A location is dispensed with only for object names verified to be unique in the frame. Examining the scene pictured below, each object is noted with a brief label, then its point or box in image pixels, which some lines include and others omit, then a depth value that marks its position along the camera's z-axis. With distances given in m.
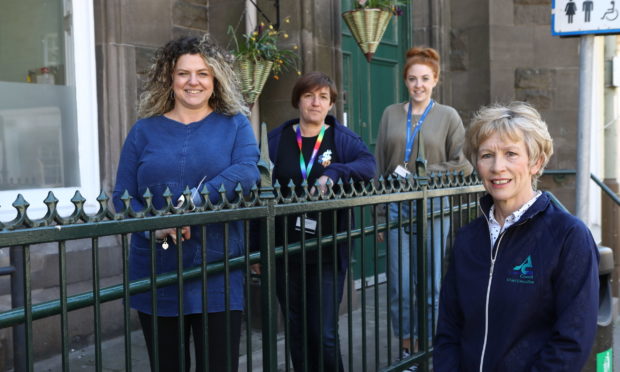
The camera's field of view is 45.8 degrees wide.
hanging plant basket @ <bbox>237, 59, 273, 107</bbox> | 5.45
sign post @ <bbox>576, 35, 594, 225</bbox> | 4.24
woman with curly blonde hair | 2.77
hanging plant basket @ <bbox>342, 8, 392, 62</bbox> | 6.03
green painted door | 6.98
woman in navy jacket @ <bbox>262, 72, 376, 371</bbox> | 3.67
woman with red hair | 4.69
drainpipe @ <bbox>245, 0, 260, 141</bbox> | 5.75
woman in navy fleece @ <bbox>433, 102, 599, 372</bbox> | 2.18
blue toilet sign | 4.19
